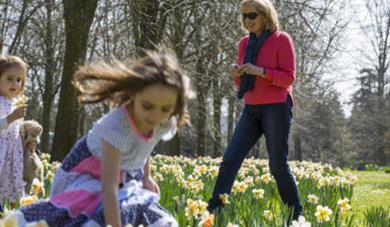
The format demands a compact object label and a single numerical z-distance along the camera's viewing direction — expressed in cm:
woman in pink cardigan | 378
